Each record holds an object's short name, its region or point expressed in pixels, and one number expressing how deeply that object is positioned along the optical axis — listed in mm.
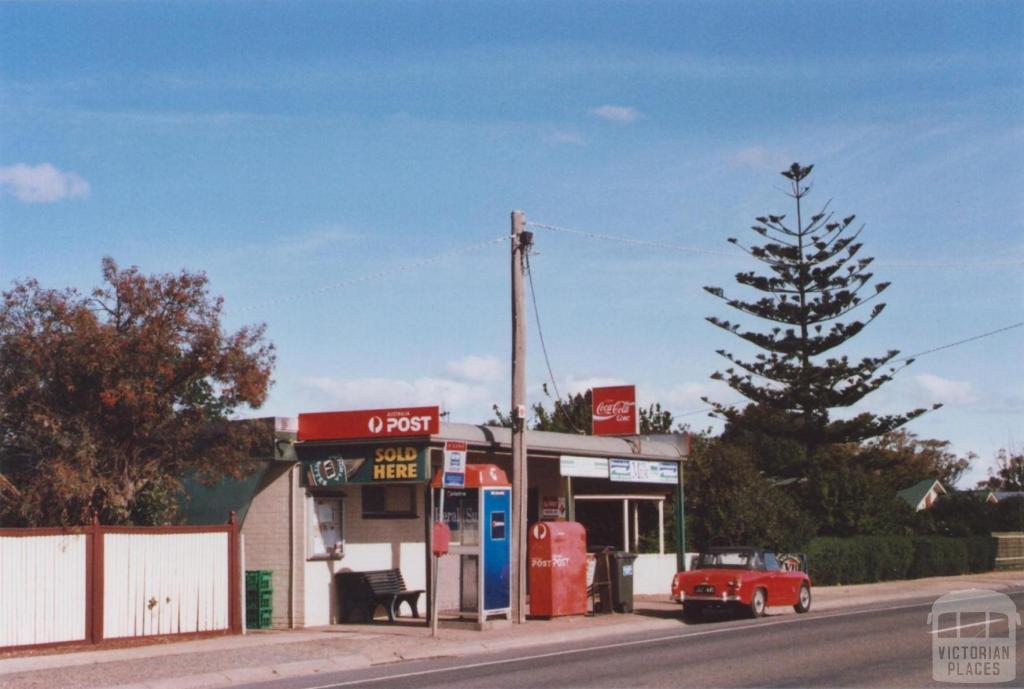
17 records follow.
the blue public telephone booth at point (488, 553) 22391
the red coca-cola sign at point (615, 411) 30234
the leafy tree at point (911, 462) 57188
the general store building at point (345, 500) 22875
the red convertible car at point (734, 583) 24094
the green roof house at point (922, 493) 74500
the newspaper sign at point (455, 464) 20891
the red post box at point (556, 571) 24109
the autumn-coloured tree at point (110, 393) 20000
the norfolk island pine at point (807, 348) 55156
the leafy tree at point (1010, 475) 103688
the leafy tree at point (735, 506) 34812
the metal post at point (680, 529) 31859
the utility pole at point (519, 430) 23156
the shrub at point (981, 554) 46906
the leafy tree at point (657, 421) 55219
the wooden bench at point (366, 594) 23500
